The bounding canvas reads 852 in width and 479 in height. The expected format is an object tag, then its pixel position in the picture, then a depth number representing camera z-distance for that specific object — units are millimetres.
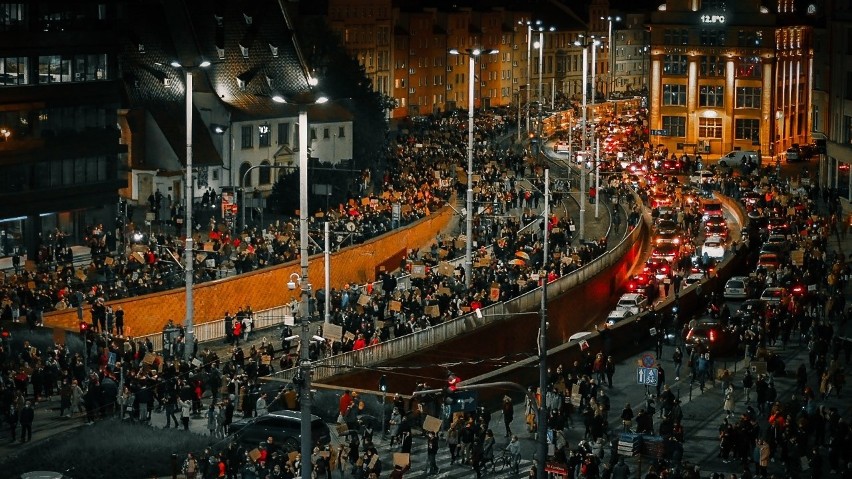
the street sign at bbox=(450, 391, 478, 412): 49656
